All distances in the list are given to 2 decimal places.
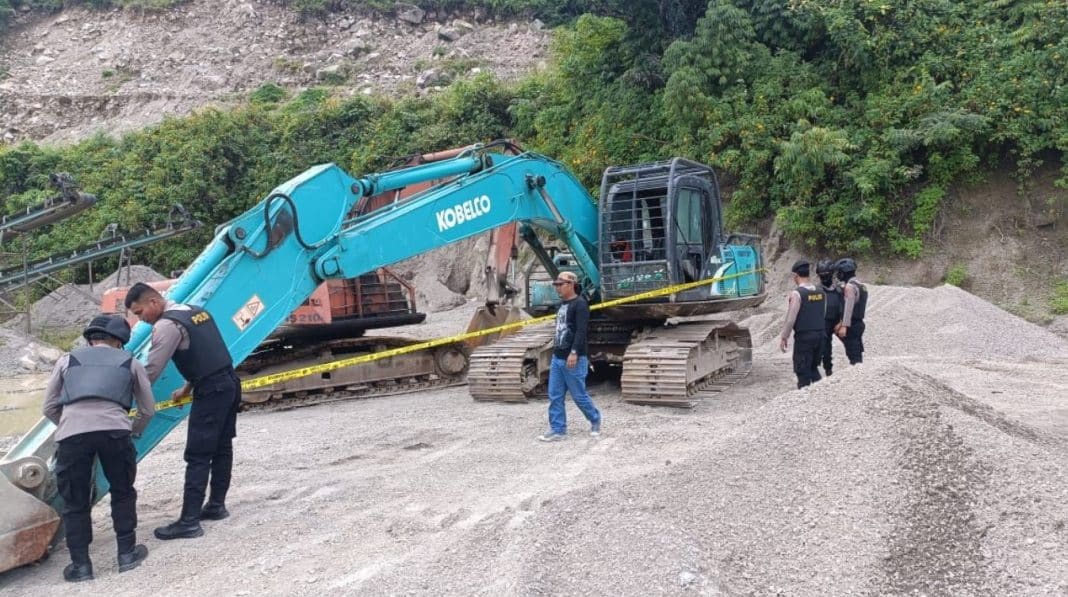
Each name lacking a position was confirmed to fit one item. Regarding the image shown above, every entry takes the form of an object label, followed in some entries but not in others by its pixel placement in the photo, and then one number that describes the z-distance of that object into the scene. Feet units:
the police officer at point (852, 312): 26.37
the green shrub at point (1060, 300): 43.55
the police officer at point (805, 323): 24.03
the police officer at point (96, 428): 13.28
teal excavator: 15.66
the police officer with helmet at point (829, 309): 26.43
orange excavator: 31.63
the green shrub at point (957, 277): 47.55
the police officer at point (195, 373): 14.83
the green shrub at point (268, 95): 106.63
